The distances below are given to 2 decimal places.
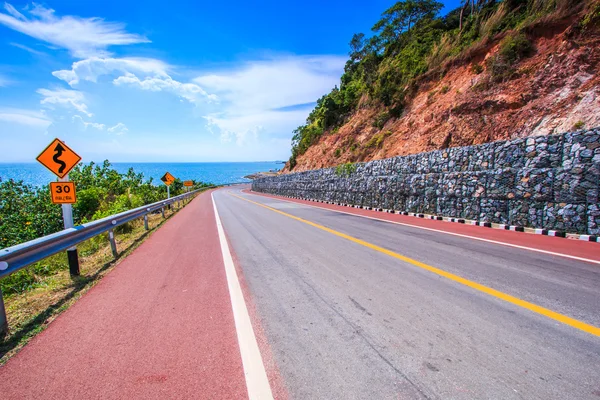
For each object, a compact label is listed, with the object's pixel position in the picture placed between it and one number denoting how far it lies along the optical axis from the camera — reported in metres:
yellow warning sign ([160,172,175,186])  24.66
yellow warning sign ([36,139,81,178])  5.96
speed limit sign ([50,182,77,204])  5.96
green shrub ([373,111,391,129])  26.18
